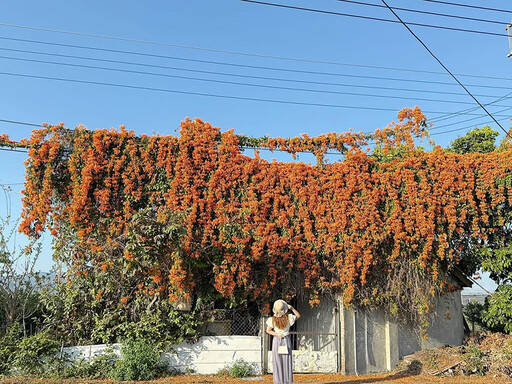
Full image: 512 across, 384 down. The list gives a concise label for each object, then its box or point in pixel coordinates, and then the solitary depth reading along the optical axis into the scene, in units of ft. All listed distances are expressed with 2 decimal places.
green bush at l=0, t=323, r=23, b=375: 30.50
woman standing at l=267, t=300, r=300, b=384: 23.81
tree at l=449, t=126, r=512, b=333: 39.34
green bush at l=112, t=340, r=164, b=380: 30.09
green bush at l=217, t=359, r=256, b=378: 32.27
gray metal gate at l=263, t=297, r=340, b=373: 33.99
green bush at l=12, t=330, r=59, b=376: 30.09
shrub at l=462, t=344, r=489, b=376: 34.35
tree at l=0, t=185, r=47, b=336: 37.35
